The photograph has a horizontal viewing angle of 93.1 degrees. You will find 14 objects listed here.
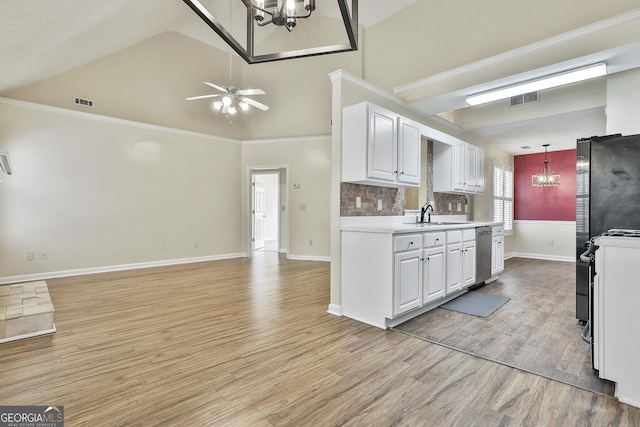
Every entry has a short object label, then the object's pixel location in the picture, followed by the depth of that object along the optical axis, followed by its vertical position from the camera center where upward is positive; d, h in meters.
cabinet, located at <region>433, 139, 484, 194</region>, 4.69 +0.70
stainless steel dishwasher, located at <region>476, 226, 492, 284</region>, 4.25 -0.61
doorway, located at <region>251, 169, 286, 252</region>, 7.69 +0.03
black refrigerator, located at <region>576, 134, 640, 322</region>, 2.73 +0.20
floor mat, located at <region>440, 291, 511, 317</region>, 3.42 -1.12
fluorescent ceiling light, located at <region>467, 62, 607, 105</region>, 3.06 +1.44
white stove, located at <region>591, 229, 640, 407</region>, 1.75 -0.61
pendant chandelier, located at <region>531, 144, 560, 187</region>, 7.09 +0.81
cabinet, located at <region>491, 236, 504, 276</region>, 4.74 -0.70
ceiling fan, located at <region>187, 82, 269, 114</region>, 4.55 +1.75
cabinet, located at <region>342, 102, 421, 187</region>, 3.10 +0.71
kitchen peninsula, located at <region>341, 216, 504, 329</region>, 2.85 -0.60
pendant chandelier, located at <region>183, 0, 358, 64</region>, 1.84 +3.12
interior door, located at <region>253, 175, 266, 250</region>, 9.23 -0.03
